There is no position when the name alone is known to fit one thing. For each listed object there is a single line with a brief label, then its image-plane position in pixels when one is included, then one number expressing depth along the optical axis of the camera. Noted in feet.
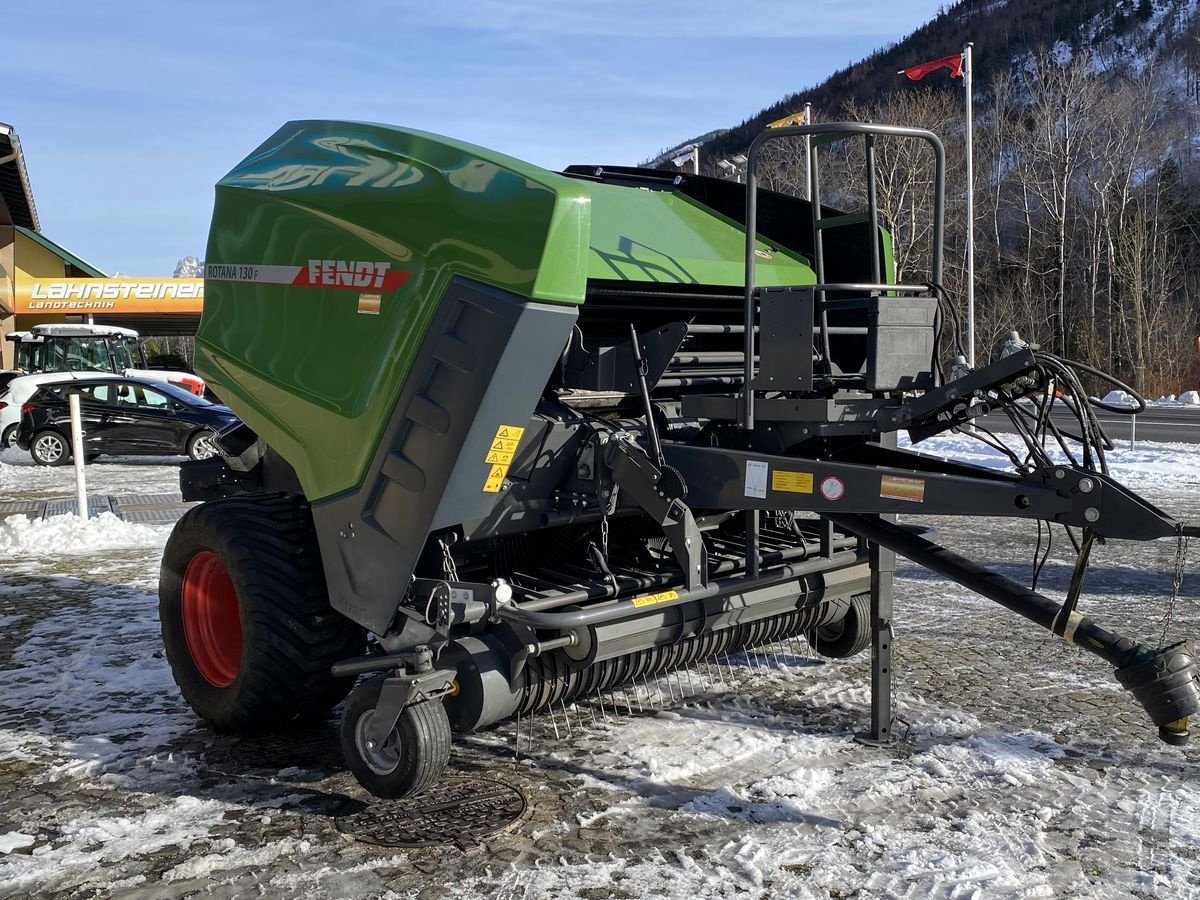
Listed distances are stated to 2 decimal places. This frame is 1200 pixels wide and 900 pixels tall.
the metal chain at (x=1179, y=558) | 10.73
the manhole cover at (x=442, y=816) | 11.21
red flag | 70.53
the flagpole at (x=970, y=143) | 72.02
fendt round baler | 11.27
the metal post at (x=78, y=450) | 31.37
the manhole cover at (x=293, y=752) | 13.25
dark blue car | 50.08
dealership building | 101.45
